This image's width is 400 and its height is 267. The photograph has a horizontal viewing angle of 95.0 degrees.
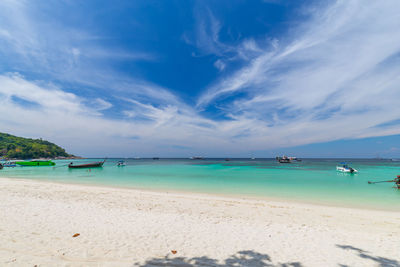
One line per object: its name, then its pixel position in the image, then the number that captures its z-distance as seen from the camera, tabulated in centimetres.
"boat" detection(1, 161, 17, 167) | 5675
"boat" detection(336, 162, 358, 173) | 4051
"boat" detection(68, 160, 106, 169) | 5110
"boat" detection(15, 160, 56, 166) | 5991
